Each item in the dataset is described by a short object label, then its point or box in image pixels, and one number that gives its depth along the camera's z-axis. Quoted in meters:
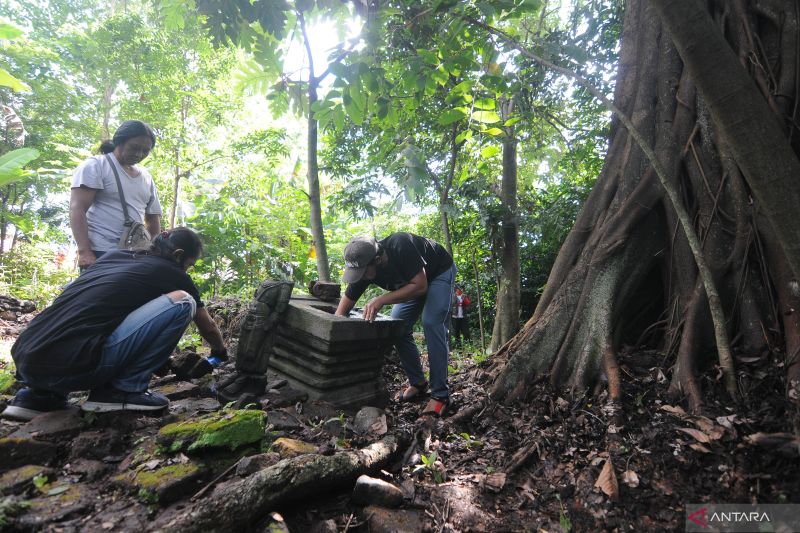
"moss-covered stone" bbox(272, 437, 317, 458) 2.11
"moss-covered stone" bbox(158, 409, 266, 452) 1.96
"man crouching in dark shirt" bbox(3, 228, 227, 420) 2.22
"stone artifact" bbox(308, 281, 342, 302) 4.27
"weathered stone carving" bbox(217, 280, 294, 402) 2.97
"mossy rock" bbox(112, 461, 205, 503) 1.67
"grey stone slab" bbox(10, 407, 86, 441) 2.10
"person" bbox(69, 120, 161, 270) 2.84
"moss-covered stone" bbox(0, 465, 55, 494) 1.67
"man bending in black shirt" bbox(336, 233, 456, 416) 3.20
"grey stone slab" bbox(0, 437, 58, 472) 1.85
